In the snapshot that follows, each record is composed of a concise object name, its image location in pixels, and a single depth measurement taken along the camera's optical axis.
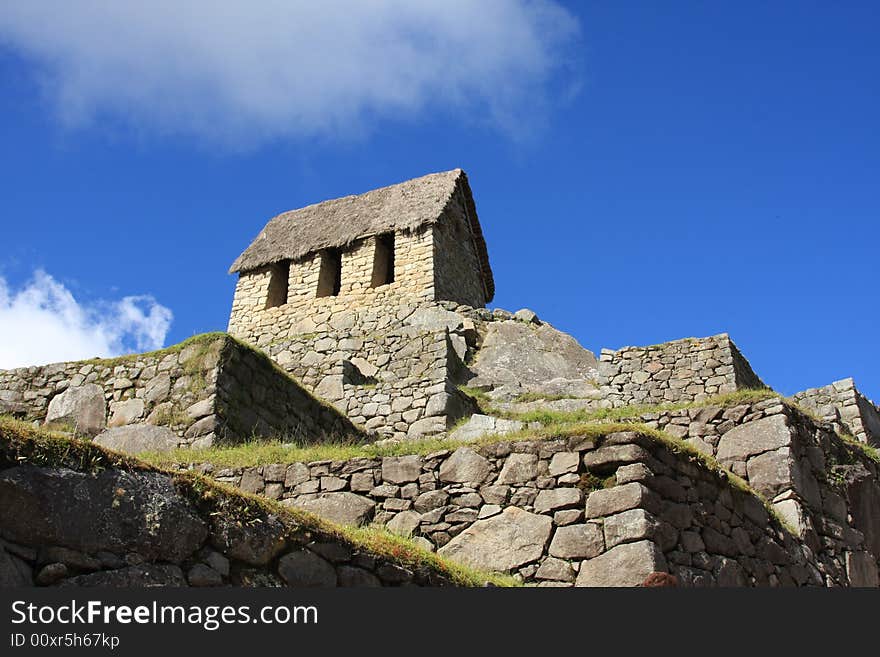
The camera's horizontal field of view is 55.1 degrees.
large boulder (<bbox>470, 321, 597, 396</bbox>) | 14.45
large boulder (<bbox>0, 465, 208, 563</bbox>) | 3.80
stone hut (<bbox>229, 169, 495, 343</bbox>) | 18.42
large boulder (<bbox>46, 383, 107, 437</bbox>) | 10.20
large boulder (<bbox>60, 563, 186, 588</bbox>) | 3.82
